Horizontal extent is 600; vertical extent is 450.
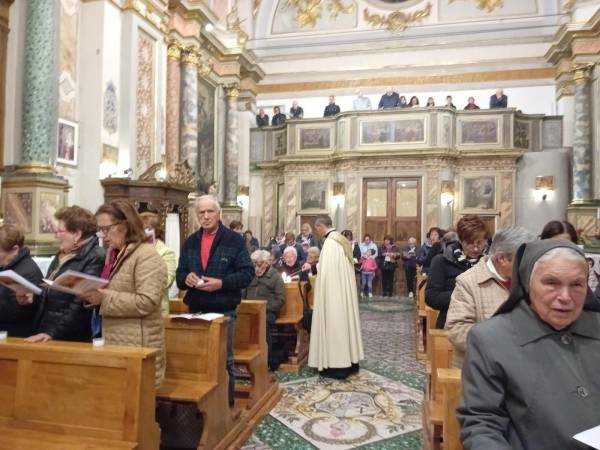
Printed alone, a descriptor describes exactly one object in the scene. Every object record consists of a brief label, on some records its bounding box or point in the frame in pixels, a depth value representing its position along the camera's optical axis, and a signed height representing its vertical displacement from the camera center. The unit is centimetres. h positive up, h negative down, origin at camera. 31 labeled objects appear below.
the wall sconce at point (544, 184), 1645 +173
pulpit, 928 +84
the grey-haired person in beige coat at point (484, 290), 274 -28
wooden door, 1712 +98
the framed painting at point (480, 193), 1675 +146
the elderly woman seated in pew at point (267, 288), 642 -64
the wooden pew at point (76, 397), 282 -91
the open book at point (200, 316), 396 -62
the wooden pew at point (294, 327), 657 -120
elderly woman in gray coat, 180 -46
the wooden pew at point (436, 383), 349 -106
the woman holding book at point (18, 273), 343 -28
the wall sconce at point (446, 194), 1666 +140
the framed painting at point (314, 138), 1766 +333
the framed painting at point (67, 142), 857 +154
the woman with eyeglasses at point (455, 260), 362 -16
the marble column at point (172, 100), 1246 +323
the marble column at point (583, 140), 1523 +292
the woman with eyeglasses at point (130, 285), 304 -30
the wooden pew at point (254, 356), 500 -116
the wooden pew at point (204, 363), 389 -98
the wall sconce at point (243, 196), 1762 +136
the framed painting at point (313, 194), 1778 +144
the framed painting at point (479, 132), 1653 +339
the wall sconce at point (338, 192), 1723 +148
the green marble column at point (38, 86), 771 +221
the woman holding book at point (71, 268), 332 -25
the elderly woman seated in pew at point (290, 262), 800 -40
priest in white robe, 604 -88
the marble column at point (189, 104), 1289 +326
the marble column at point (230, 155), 1650 +256
